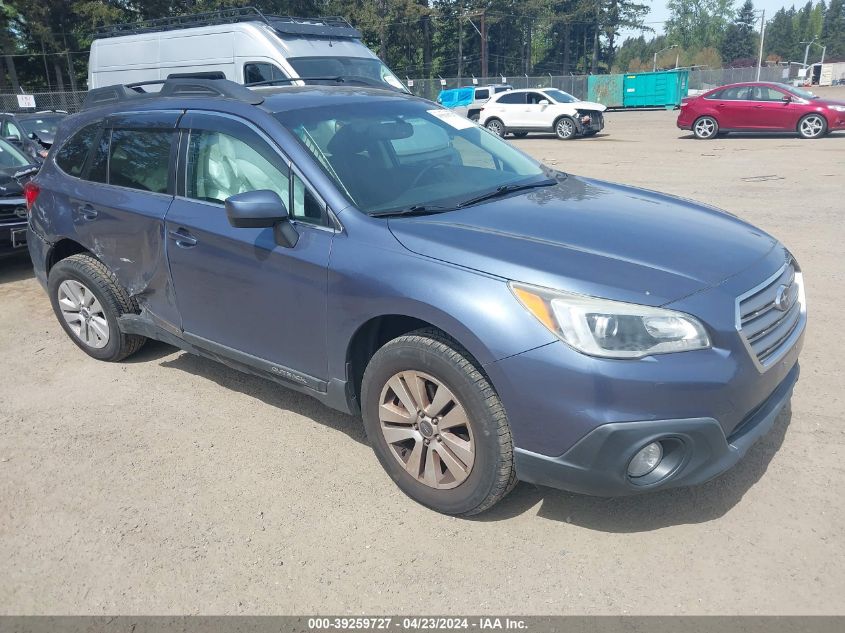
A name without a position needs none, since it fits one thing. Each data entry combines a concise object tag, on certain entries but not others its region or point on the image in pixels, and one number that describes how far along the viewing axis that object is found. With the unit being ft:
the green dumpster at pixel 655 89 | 131.75
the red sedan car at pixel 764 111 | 59.26
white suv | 73.87
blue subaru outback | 8.68
